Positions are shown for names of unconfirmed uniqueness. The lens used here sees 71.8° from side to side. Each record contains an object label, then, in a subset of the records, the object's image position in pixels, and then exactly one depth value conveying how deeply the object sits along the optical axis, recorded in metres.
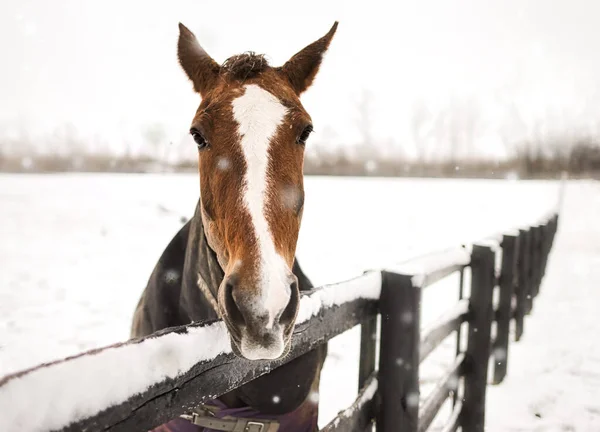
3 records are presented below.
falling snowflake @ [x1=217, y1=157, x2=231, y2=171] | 1.58
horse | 1.21
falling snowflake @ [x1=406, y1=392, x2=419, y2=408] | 2.22
